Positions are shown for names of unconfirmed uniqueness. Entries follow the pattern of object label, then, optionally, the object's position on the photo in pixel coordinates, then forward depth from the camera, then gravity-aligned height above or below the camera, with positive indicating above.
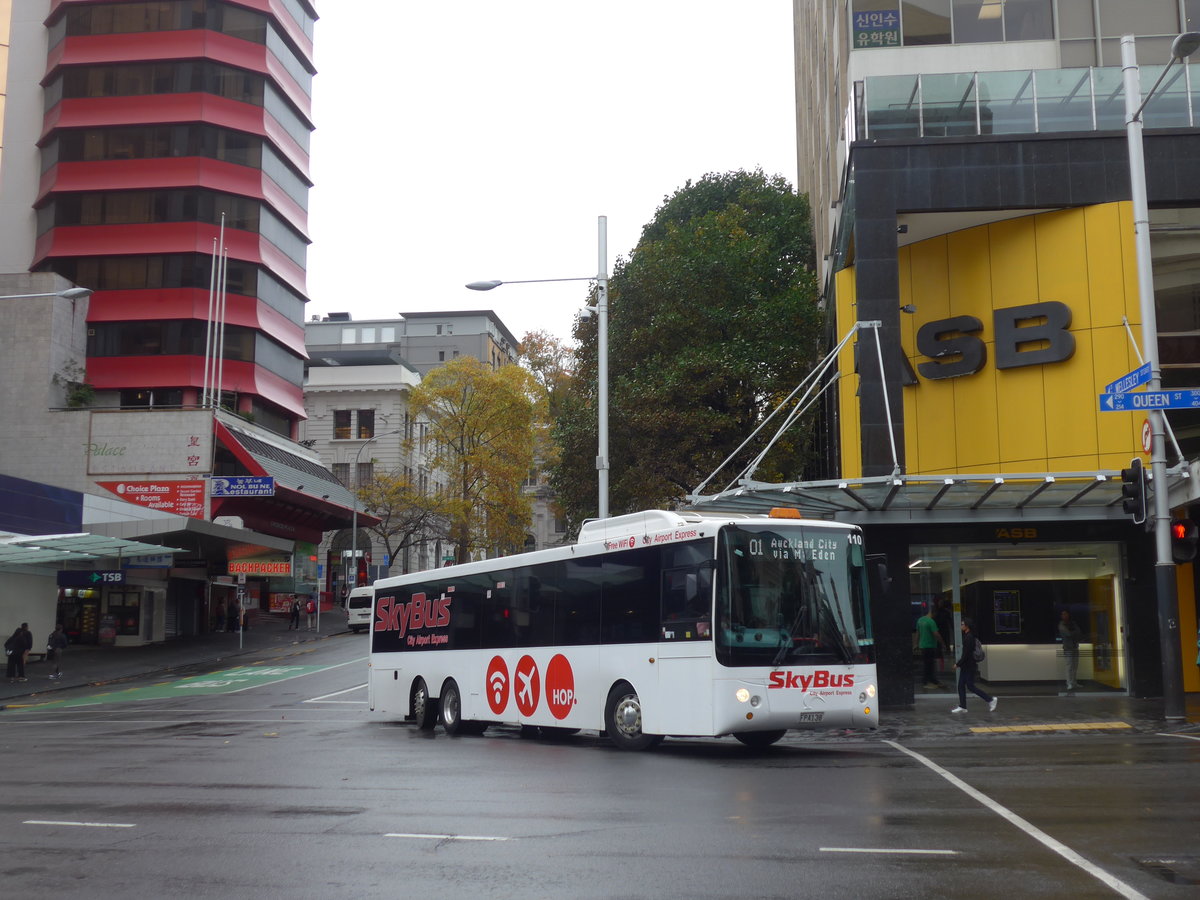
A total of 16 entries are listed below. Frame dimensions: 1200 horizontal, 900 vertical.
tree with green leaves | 38.62 +7.53
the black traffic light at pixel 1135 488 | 19.66 +1.77
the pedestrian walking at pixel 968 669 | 22.00 -1.26
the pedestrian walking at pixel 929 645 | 24.64 -0.91
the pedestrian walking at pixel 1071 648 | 24.64 -0.97
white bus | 15.65 -0.43
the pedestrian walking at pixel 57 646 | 38.97 -1.38
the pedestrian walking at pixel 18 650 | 36.75 -1.41
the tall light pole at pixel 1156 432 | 19.25 +2.66
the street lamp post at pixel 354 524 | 66.25 +4.20
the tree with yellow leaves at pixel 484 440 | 70.38 +9.36
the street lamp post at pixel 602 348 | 25.17 +5.31
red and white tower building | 60.16 +20.99
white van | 60.31 -0.34
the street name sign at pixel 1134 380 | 19.23 +3.42
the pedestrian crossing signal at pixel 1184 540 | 19.48 +0.93
